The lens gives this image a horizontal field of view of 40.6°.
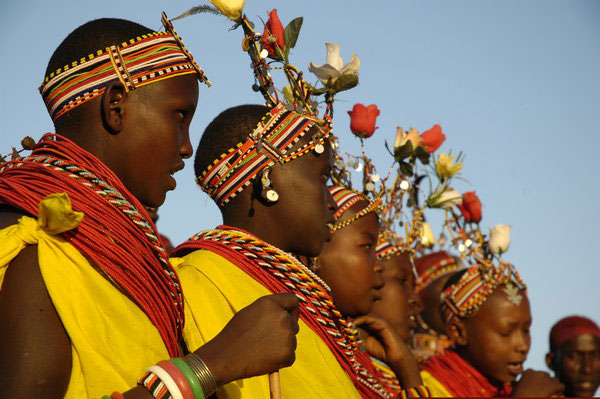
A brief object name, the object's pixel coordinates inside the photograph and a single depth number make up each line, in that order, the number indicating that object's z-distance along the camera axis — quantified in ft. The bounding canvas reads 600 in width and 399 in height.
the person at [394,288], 24.04
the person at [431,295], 33.86
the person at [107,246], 7.54
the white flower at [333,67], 16.24
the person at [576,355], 28.91
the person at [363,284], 18.58
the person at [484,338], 24.47
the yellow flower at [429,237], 36.70
